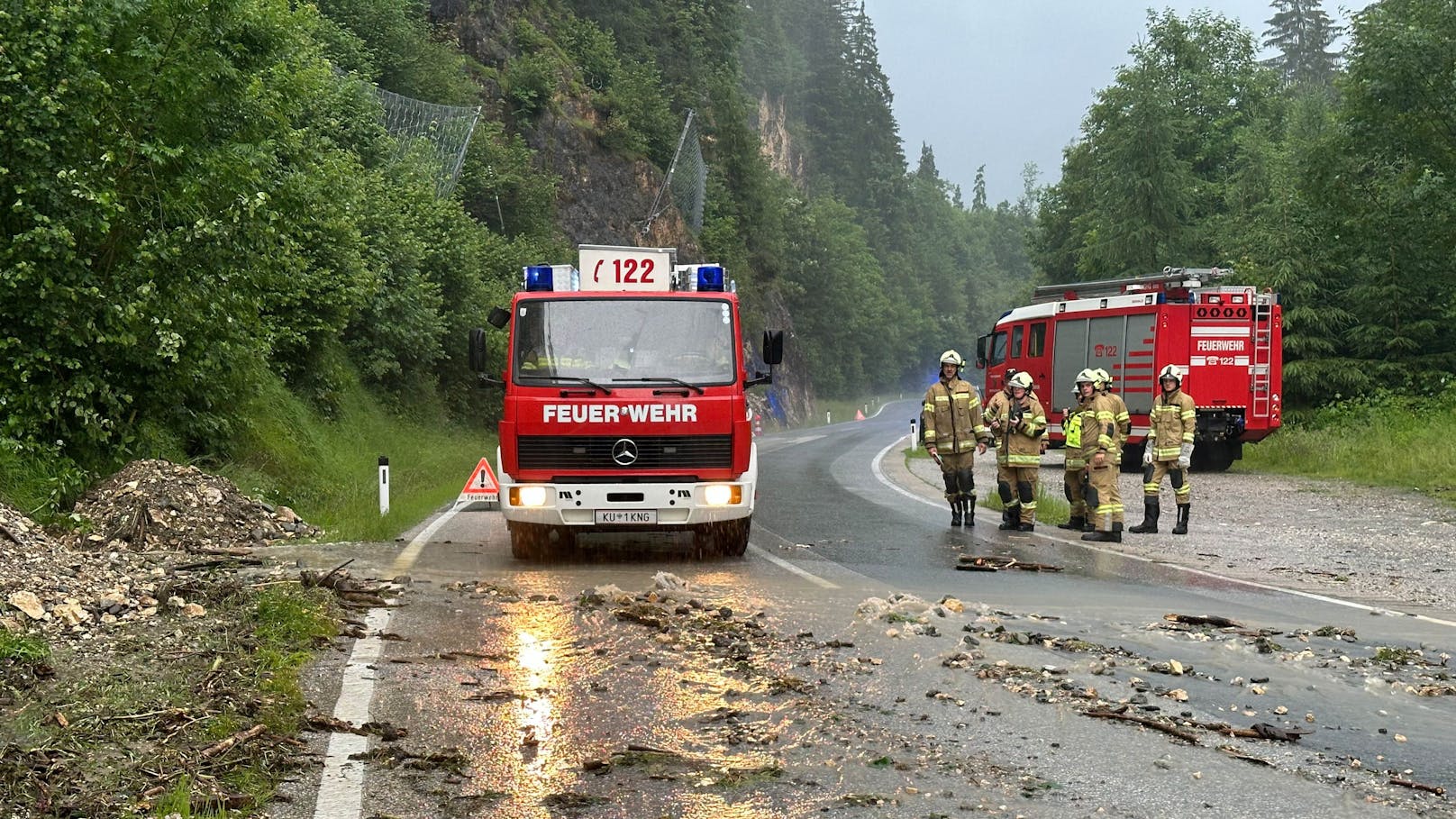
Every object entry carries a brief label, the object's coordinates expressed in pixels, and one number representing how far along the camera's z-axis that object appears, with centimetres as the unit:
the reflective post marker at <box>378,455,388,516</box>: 1614
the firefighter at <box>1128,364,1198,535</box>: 1554
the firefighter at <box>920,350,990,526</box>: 1545
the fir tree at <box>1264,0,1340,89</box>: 10794
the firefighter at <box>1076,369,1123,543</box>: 1473
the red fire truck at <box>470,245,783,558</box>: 1143
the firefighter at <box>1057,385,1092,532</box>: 1548
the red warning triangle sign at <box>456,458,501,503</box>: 1662
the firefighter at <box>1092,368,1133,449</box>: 1512
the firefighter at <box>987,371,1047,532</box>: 1515
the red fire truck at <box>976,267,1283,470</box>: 2552
